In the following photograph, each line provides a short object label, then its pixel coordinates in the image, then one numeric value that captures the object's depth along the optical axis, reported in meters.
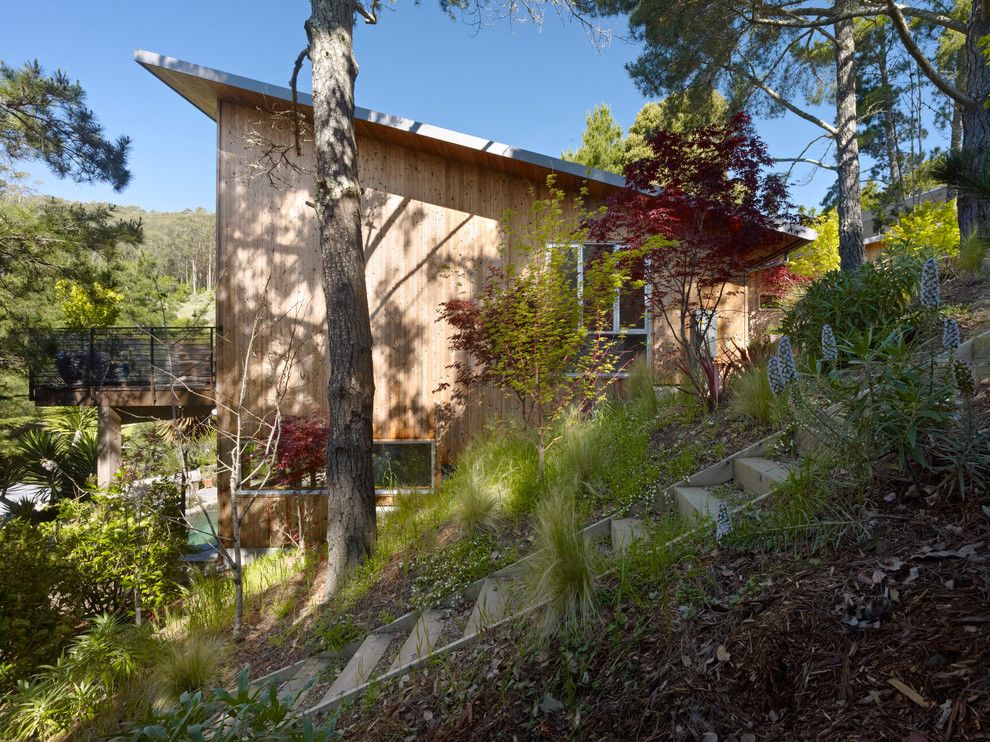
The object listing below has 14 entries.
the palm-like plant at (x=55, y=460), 9.61
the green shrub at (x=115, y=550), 5.66
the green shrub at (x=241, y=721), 1.50
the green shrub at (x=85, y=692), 3.66
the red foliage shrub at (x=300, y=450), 6.47
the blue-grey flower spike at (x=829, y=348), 2.37
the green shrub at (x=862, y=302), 4.29
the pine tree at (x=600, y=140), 20.33
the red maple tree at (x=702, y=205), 5.22
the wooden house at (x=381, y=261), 7.23
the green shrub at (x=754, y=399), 3.71
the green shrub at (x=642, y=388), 5.22
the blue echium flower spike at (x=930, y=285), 2.24
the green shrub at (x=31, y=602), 4.40
